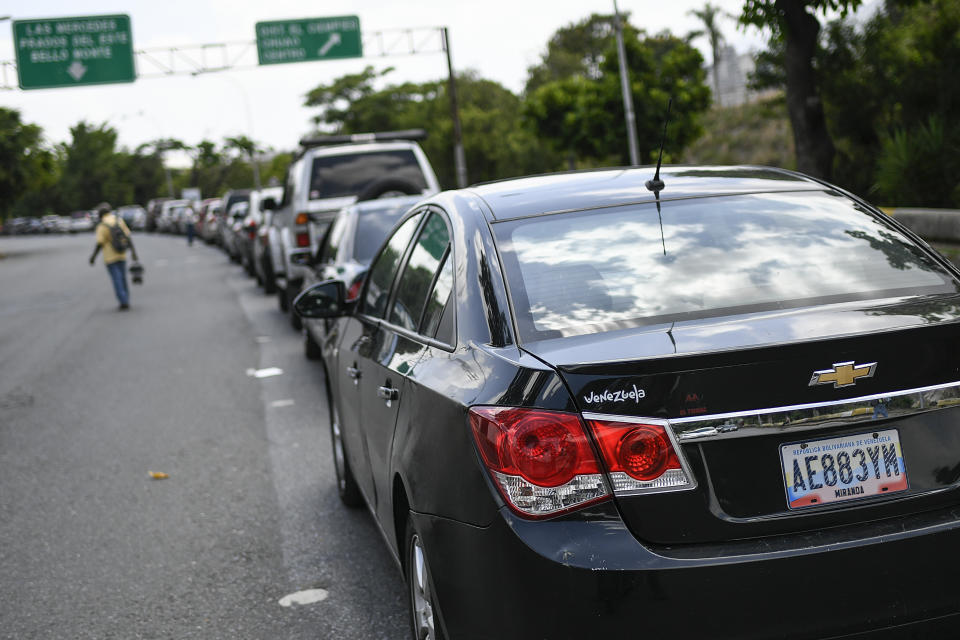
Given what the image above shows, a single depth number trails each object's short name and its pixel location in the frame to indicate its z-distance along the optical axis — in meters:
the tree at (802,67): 14.94
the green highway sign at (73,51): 32.66
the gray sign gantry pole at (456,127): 33.74
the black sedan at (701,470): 2.54
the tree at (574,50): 69.06
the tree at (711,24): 70.38
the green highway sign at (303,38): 34.41
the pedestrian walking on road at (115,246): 18.56
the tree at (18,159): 49.06
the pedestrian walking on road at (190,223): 46.53
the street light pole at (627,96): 32.44
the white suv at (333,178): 13.68
